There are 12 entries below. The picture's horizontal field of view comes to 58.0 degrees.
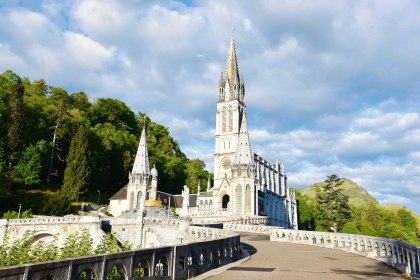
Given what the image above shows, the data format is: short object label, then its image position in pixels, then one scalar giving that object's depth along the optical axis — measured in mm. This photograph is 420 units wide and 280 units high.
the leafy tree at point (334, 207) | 76562
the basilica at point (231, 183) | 64875
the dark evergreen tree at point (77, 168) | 60062
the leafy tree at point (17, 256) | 15586
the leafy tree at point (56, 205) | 51812
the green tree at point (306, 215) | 99475
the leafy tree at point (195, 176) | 91438
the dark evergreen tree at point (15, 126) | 58031
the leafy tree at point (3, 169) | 49562
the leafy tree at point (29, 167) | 56875
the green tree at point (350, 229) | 62234
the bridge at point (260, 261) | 7035
